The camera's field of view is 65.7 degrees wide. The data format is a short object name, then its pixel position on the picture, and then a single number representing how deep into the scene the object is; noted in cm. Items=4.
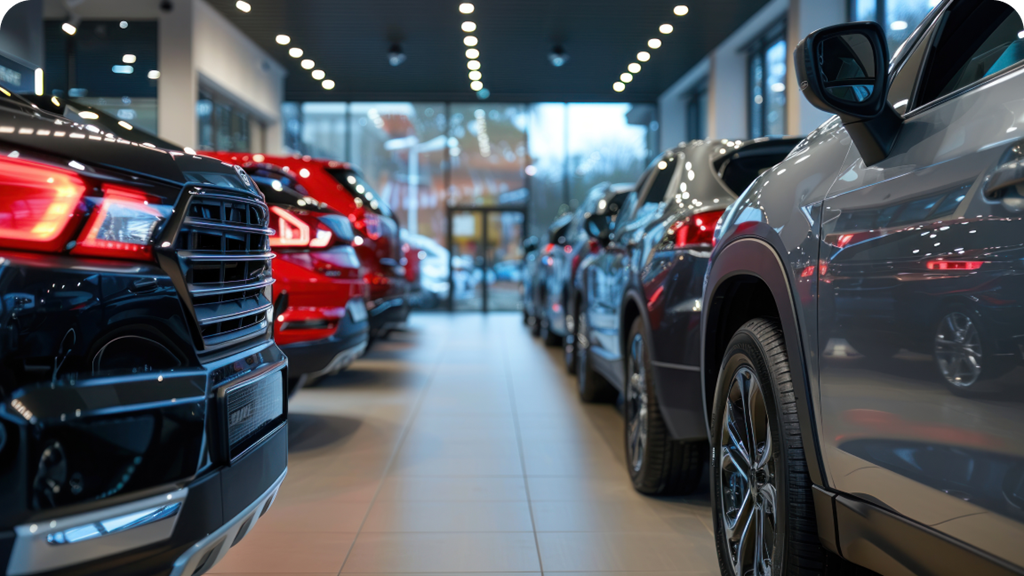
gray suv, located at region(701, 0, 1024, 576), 124
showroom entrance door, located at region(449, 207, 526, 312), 1970
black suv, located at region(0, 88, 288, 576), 129
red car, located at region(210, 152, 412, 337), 682
